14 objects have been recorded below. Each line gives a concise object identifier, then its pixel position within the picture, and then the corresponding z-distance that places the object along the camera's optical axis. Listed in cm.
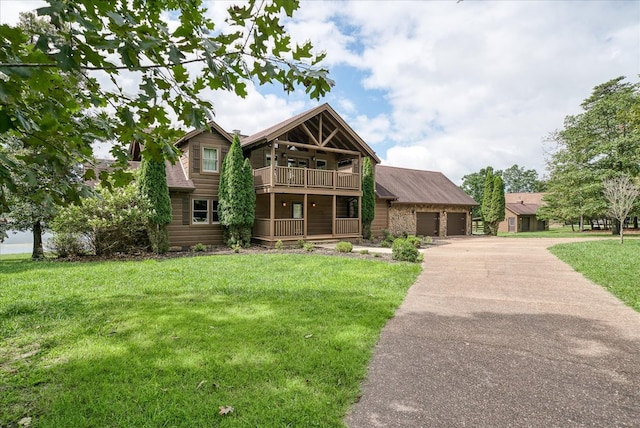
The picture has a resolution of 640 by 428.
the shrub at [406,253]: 1164
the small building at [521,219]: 4131
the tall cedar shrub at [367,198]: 2027
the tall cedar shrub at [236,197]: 1560
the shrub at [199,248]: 1435
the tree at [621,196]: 1806
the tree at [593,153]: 2783
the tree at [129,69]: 190
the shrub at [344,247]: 1382
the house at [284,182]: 1611
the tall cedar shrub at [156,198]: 1363
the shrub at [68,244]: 1227
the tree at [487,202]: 2914
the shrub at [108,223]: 1205
